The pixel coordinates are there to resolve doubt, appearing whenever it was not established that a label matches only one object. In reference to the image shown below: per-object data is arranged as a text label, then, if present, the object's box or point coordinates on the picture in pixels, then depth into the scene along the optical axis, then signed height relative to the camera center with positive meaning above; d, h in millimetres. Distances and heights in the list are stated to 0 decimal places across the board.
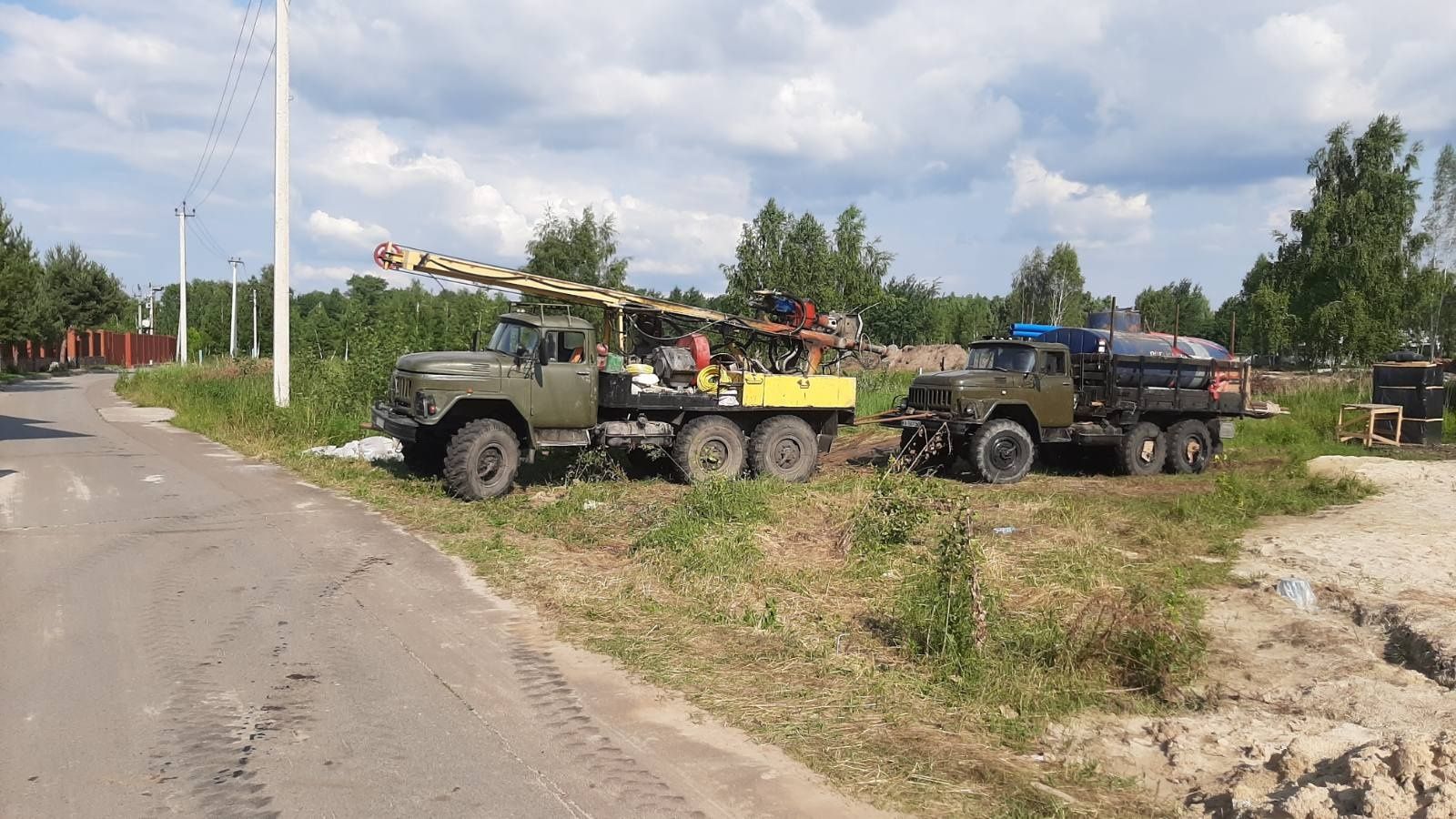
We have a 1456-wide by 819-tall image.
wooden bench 19172 -973
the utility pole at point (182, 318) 44125 +1287
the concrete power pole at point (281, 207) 18031 +2677
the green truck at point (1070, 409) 13922 -602
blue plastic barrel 19734 +1034
